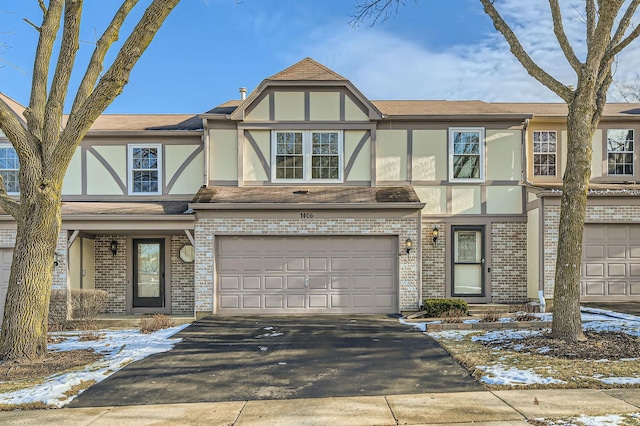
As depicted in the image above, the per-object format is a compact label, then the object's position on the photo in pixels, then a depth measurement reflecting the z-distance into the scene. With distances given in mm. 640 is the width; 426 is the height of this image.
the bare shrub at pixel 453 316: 10875
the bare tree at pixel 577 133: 8305
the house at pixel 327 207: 12594
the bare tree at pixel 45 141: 8109
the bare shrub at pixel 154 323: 10993
